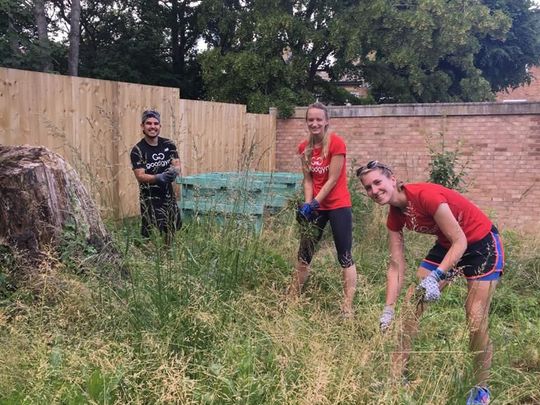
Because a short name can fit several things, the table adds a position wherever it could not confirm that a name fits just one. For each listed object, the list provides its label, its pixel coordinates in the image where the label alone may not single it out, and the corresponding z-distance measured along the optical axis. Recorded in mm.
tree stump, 3508
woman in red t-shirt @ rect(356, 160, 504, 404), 2424
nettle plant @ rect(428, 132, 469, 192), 6039
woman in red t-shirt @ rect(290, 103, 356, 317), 3707
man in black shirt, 4074
